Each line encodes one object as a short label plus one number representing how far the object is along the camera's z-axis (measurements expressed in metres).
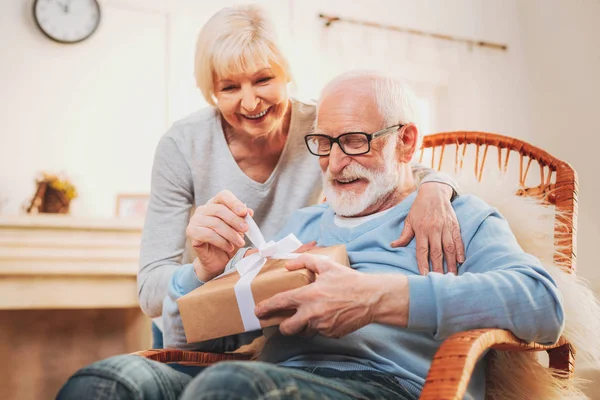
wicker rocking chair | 0.79
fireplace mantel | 2.36
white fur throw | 1.16
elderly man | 0.91
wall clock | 2.83
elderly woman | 1.11
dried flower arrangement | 2.67
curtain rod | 3.46
